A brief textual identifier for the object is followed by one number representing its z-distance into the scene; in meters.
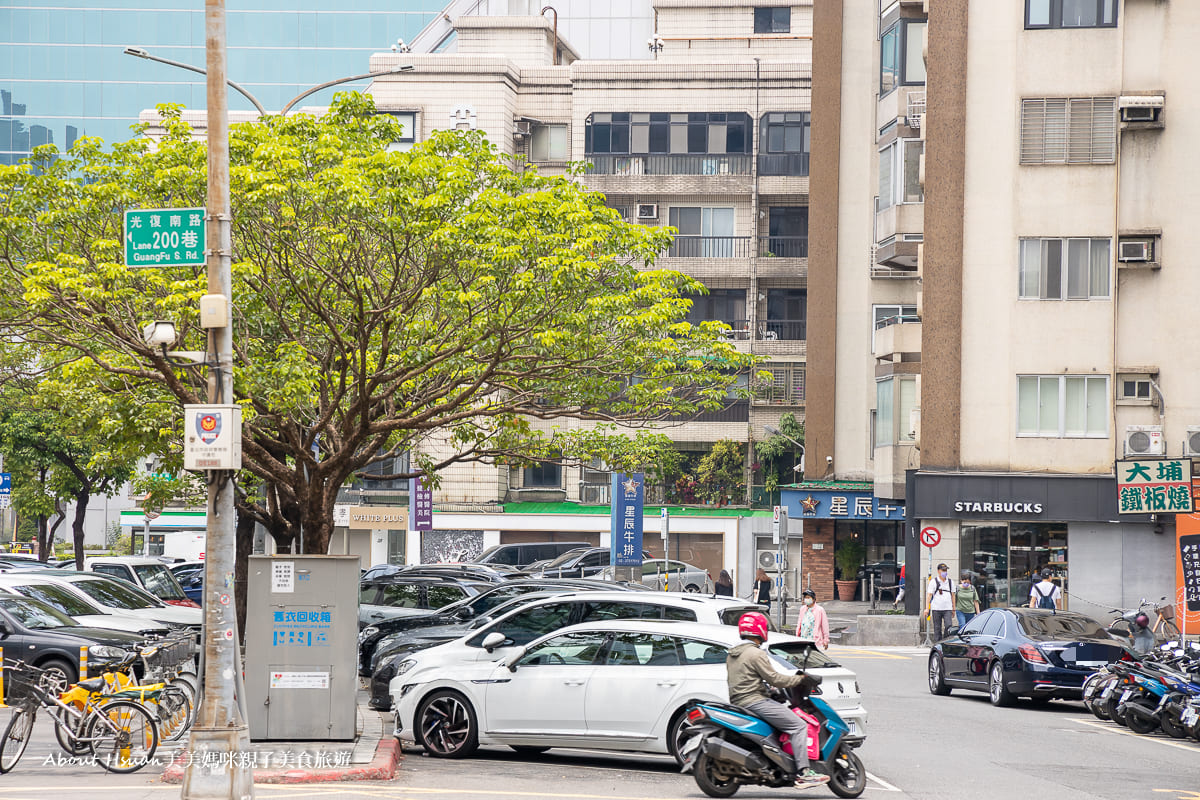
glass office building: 96.12
